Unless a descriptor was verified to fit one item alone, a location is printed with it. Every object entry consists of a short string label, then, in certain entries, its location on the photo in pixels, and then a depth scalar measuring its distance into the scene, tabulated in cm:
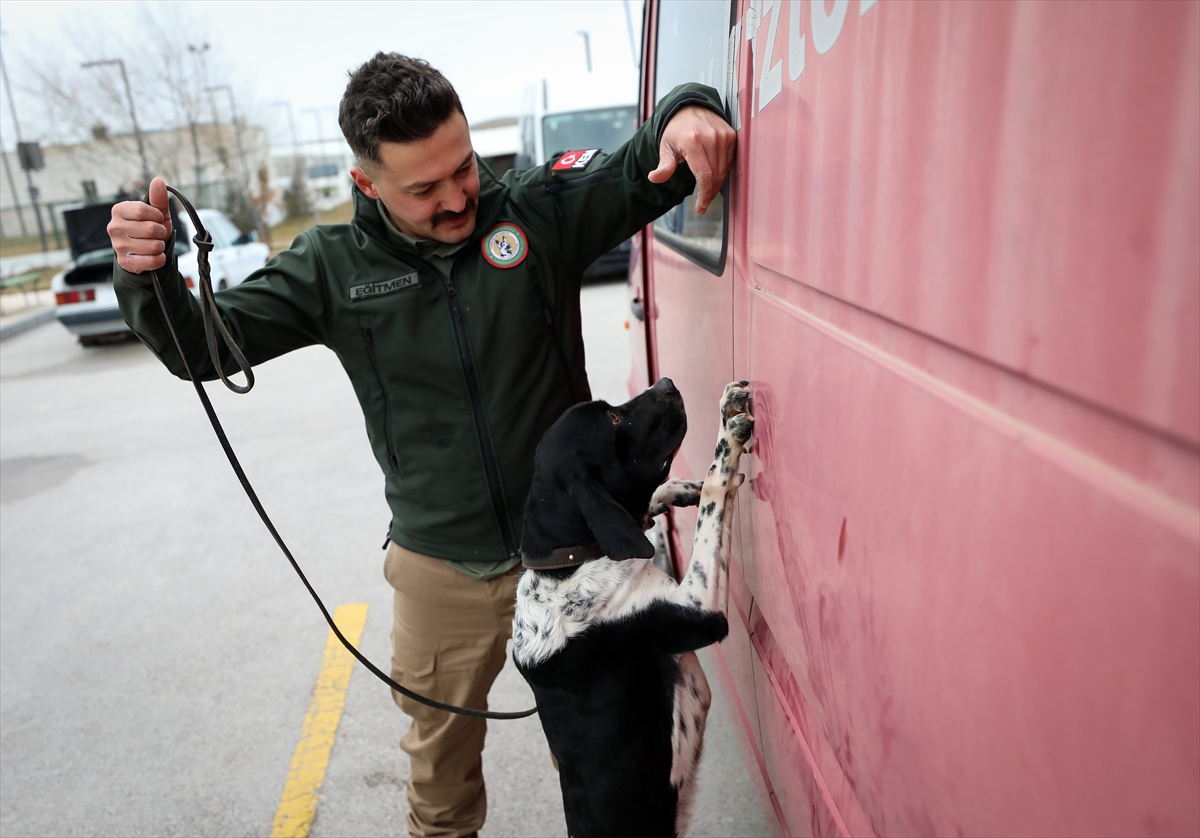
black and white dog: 192
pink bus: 63
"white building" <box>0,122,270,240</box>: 2655
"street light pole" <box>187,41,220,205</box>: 2635
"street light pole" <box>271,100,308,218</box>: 4294
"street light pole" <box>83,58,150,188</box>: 2519
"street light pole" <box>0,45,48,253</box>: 2428
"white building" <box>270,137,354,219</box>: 4597
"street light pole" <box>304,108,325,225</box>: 4350
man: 205
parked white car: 1238
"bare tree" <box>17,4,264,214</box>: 2519
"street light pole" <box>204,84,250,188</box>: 2849
